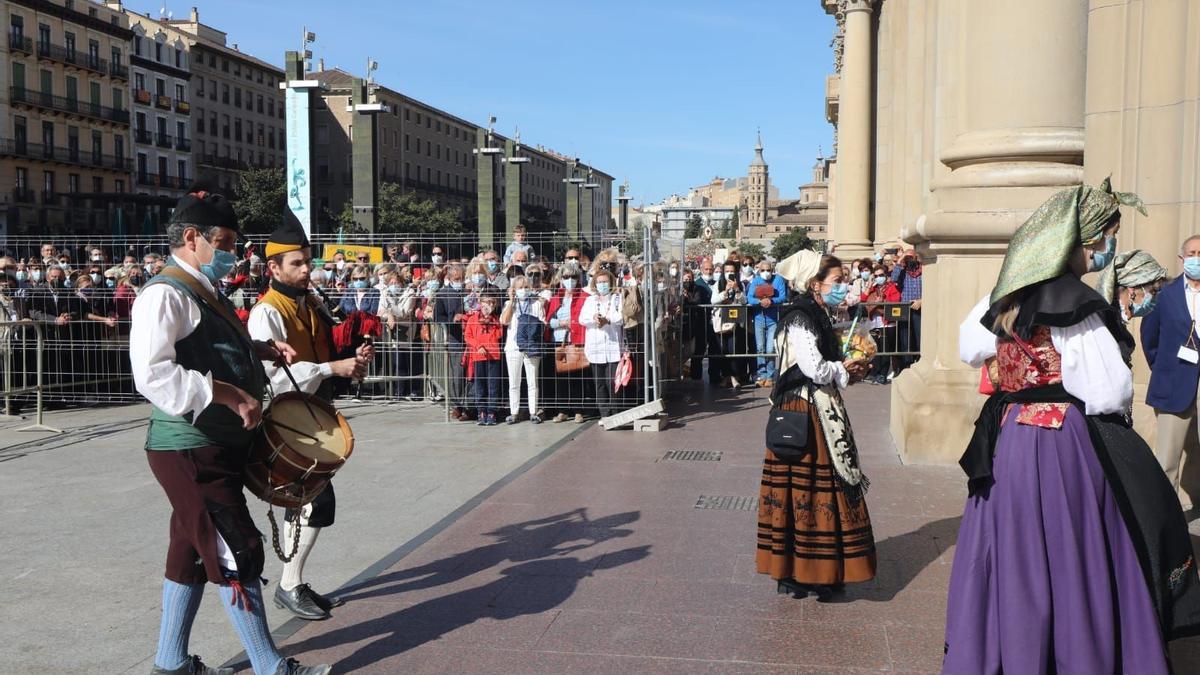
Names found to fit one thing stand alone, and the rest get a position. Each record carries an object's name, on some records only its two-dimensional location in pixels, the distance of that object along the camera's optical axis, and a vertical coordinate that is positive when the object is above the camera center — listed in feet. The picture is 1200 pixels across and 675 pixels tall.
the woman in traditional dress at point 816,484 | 17.90 -3.20
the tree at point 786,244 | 325.52 +16.49
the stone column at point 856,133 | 71.87 +11.22
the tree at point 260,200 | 219.61 +19.32
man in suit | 22.66 -1.37
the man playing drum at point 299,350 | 17.38 -0.95
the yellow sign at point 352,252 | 59.12 +2.44
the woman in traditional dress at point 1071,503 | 12.48 -2.46
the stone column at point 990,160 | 27.07 +3.50
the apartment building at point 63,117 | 203.51 +35.91
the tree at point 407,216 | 230.07 +17.21
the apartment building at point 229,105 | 269.85 +50.55
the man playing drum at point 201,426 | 13.02 -1.70
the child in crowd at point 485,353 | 39.37 -2.17
